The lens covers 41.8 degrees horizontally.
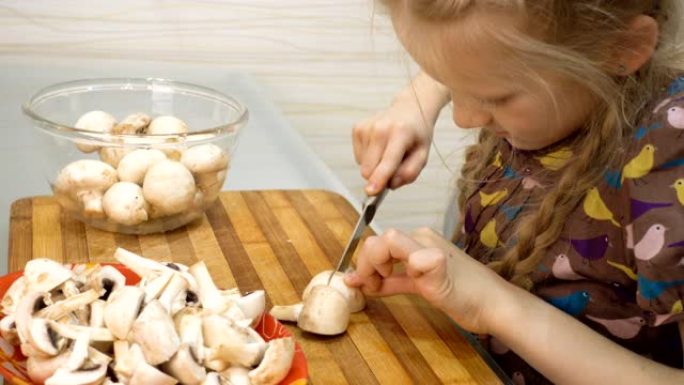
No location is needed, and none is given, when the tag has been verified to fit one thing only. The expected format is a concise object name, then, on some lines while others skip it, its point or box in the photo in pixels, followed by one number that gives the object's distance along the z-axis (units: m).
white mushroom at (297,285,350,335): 0.75
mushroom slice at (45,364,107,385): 0.60
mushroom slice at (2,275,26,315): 0.67
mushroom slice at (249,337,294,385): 0.64
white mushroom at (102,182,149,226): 0.88
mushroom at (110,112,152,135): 0.94
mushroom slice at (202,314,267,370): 0.65
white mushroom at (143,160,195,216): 0.89
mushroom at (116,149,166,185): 0.89
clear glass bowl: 0.89
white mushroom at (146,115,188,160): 0.95
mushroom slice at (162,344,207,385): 0.63
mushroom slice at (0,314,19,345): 0.64
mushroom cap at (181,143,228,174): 0.91
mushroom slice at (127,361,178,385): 0.61
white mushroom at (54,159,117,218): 0.89
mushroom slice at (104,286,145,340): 0.65
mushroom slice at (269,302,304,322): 0.77
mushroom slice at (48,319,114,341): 0.63
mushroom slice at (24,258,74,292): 0.68
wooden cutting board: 0.73
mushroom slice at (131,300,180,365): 0.62
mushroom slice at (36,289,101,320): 0.65
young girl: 0.70
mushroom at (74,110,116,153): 0.95
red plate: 0.61
